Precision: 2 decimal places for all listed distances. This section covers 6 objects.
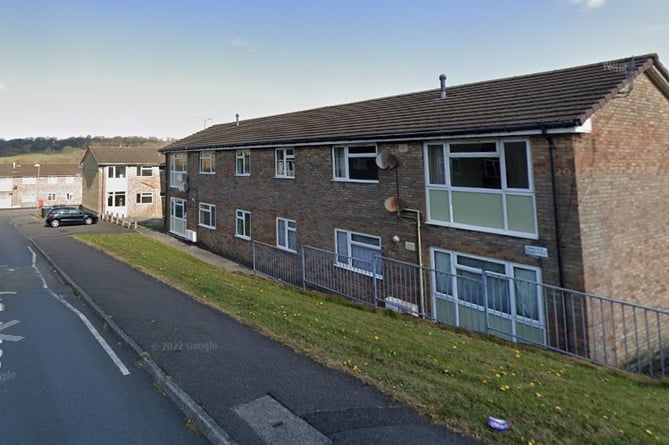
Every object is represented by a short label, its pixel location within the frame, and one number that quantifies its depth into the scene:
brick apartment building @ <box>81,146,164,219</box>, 40.09
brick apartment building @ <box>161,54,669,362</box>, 7.53
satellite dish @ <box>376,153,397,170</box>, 10.53
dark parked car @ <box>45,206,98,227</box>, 30.97
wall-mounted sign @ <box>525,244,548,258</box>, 7.73
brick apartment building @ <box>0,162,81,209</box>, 56.00
